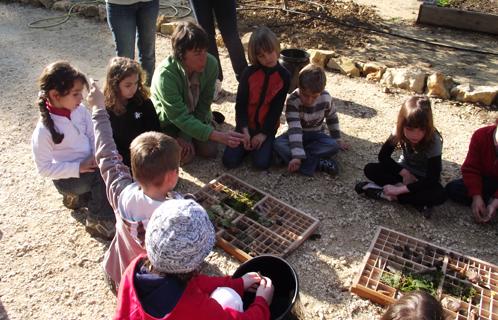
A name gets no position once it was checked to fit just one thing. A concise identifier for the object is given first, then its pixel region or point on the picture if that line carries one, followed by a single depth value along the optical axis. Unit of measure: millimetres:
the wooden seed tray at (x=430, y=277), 2391
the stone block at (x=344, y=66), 5082
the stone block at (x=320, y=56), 5191
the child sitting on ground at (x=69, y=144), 2650
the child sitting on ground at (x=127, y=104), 2832
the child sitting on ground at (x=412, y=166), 2865
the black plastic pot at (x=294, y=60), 4524
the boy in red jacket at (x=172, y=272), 1418
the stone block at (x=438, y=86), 4555
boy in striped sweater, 3506
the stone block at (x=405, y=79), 4688
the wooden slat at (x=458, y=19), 6137
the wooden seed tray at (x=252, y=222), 2752
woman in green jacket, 3221
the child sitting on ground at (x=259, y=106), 3504
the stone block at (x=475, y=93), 4387
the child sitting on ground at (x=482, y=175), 2994
